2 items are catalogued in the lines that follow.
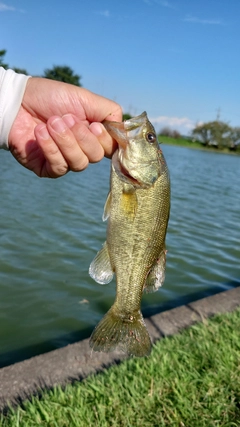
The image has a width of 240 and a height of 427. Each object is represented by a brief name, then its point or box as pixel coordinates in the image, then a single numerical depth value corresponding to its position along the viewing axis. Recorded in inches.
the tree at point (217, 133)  3245.6
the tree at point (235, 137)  3233.3
